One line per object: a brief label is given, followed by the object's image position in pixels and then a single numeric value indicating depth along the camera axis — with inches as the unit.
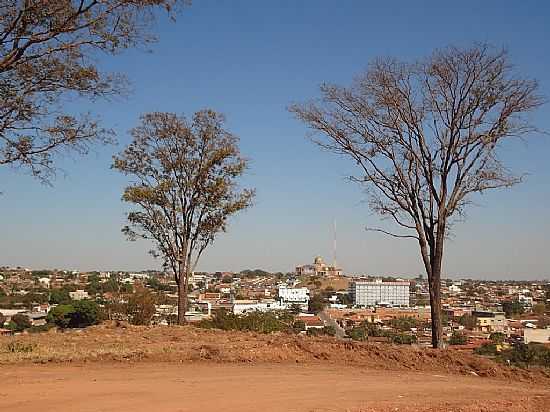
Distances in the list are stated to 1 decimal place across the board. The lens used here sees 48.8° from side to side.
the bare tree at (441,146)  631.2
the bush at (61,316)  887.7
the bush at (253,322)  748.6
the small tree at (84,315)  873.5
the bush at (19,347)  520.1
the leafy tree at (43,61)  450.9
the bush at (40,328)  803.4
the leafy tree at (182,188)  874.8
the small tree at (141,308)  880.9
